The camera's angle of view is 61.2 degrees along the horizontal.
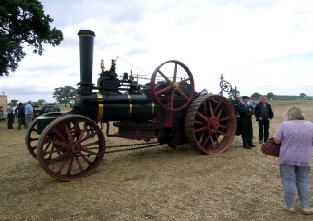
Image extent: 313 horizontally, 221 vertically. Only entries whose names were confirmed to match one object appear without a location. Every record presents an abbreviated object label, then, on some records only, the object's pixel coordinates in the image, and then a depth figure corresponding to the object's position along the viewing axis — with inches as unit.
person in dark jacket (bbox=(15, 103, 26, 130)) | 501.4
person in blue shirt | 480.7
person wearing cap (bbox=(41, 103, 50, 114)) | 535.2
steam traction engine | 178.1
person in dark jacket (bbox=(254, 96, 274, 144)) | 288.2
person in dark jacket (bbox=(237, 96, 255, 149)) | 276.2
